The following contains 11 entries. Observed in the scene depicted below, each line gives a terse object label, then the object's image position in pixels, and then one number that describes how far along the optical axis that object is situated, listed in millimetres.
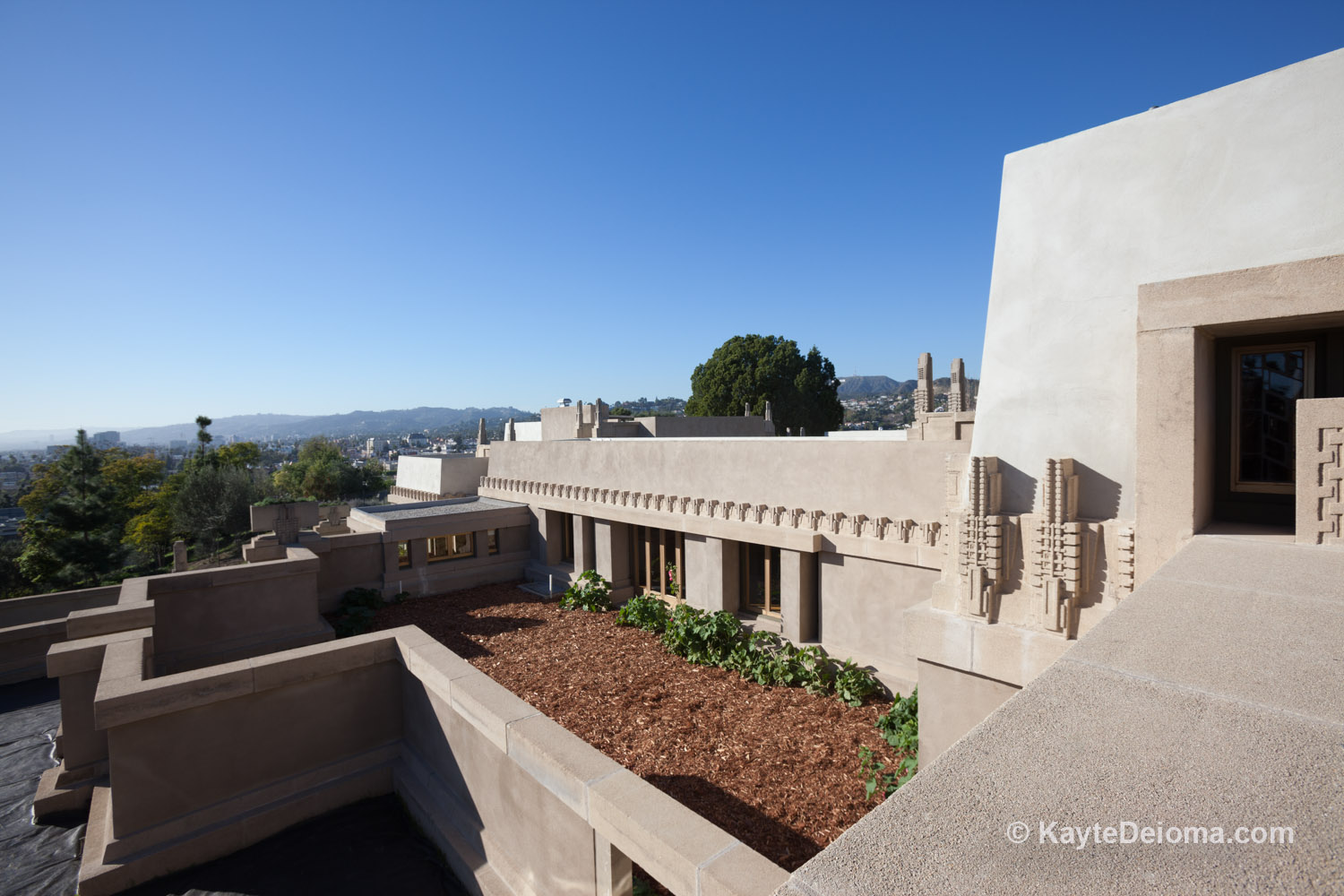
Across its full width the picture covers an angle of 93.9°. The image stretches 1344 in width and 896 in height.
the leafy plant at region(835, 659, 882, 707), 9742
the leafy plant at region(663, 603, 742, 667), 11617
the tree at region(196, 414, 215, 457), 54469
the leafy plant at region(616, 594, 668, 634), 13469
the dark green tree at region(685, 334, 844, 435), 45500
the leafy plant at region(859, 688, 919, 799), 7391
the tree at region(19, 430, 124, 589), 27969
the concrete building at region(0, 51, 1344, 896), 1866
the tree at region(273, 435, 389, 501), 56000
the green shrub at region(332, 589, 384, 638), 14156
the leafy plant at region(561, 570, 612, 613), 15094
